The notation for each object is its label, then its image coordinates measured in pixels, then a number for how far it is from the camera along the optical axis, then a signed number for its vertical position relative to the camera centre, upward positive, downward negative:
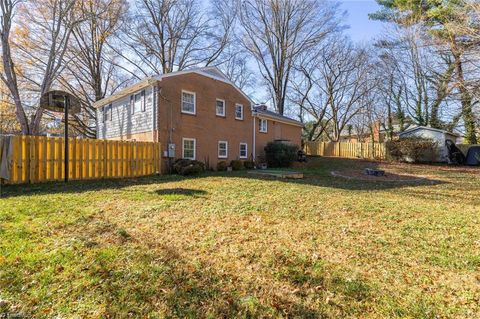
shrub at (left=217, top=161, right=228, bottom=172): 14.85 -0.26
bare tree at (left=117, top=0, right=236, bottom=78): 23.14 +11.76
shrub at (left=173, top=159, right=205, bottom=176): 12.11 -0.27
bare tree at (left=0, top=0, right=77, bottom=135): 12.30 +7.10
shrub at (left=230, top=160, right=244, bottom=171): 15.52 -0.21
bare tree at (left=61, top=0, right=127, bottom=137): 20.61 +8.01
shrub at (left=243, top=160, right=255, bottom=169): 16.65 -0.16
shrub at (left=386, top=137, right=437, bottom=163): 18.62 +0.95
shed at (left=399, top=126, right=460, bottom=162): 18.75 +1.98
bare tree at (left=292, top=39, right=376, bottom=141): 27.12 +8.49
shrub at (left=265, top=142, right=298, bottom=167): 17.47 +0.52
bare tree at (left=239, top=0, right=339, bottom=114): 26.16 +13.51
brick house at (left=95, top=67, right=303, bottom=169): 13.07 +2.57
